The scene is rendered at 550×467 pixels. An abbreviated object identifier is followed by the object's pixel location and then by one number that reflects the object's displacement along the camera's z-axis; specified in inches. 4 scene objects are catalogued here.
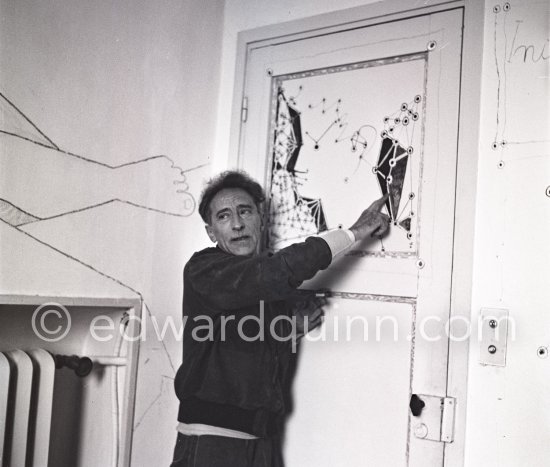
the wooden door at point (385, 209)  61.1
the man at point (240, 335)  57.2
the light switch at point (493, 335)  56.2
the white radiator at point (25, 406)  51.4
